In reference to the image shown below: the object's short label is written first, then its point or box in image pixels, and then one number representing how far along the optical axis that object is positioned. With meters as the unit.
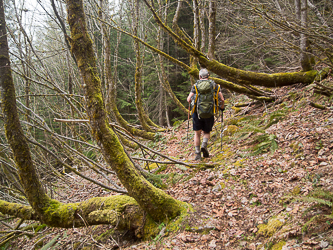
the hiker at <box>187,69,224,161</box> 5.14
